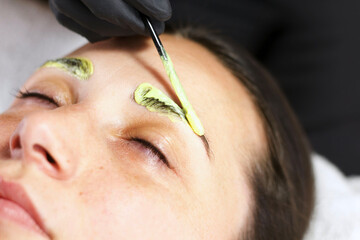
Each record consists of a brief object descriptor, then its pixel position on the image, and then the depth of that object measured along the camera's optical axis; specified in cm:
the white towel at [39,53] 49
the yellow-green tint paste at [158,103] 34
